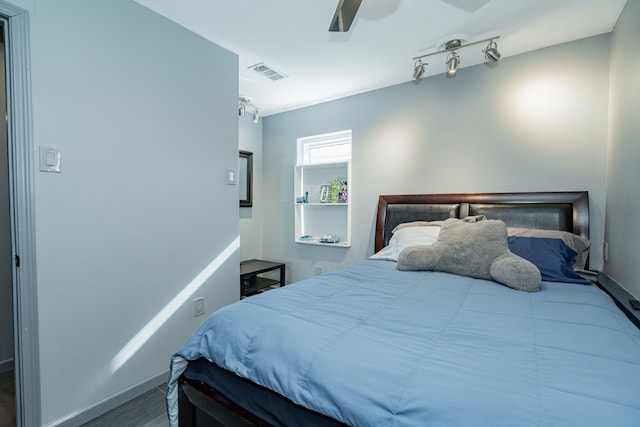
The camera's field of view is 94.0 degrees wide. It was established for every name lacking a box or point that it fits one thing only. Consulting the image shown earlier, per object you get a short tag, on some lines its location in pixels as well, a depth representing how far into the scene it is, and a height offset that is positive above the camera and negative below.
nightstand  3.12 -0.80
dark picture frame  3.69 +0.30
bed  0.68 -0.43
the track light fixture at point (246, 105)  3.09 +1.11
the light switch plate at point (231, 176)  2.48 +0.22
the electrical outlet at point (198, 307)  2.26 -0.80
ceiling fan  1.32 +0.87
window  3.48 +0.68
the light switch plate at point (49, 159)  1.49 +0.21
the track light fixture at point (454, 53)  2.16 +1.17
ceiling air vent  2.65 +1.21
